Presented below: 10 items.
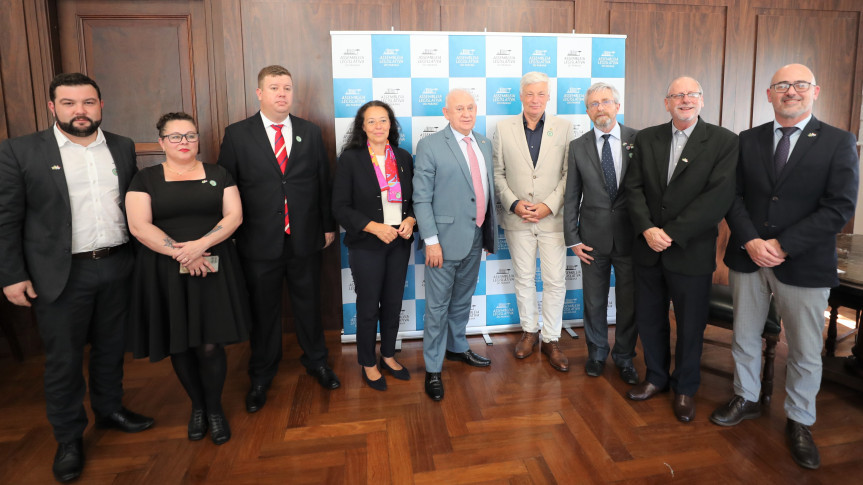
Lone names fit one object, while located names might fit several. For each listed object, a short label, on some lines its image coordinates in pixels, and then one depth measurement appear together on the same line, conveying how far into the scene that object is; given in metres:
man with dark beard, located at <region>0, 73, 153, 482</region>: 2.08
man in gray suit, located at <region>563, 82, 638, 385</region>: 2.81
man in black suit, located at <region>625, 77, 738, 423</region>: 2.32
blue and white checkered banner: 3.42
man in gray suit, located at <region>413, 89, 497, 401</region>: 2.72
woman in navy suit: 2.70
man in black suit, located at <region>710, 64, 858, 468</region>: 2.07
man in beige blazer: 3.06
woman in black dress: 2.14
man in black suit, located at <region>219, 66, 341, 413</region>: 2.66
